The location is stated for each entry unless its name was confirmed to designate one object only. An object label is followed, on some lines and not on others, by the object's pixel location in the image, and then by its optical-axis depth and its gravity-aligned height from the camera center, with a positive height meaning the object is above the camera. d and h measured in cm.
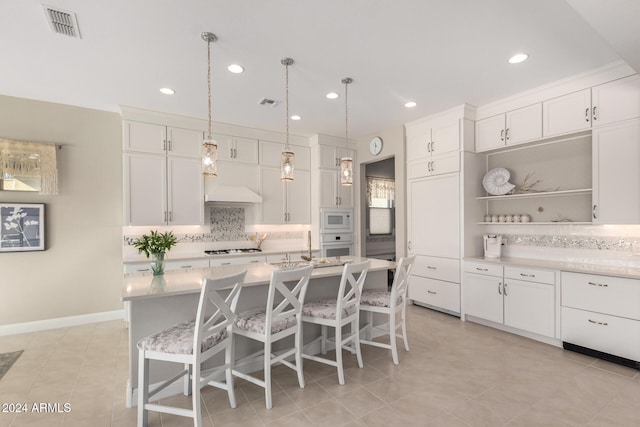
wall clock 546 +111
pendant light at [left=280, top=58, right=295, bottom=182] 294 +44
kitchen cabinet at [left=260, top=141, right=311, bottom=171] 530 +95
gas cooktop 478 -60
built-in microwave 559 -17
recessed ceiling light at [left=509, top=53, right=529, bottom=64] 292 +138
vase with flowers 266 -29
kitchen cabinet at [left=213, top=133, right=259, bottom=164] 491 +98
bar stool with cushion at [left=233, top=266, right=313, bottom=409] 228 -83
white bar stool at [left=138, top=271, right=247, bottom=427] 192 -84
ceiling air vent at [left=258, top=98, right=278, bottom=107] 396 +136
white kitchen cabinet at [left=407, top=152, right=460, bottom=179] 433 +63
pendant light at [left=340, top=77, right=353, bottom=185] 310 +38
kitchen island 228 -70
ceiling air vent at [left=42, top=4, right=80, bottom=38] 226 +140
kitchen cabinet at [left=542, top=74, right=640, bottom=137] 304 +103
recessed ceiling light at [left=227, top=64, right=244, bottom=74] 307 +138
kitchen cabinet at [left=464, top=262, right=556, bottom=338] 339 -99
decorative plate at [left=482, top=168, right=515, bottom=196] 416 +36
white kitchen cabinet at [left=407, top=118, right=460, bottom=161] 434 +101
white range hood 470 +26
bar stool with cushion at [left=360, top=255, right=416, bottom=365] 295 -84
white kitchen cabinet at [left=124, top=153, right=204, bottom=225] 421 +30
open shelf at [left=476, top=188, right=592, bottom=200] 345 +17
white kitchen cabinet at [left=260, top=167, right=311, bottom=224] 530 +22
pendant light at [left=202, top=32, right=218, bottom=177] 262 +46
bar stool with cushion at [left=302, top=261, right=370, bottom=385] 261 -84
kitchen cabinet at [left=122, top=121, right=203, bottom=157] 422 +100
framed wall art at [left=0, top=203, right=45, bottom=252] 379 -16
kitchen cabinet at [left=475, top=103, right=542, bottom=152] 373 +100
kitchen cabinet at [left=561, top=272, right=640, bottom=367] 284 -98
